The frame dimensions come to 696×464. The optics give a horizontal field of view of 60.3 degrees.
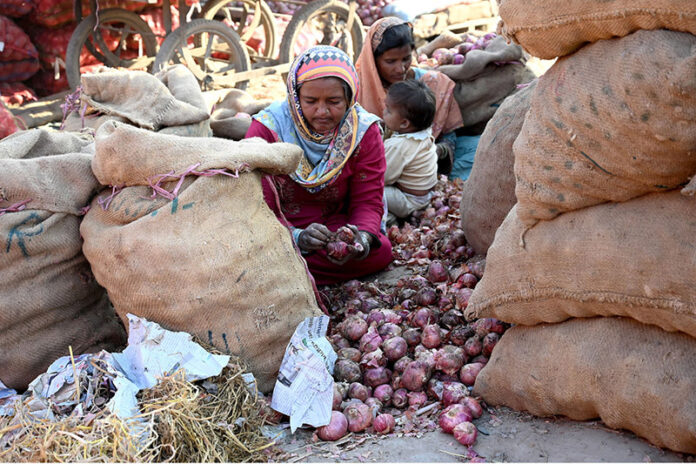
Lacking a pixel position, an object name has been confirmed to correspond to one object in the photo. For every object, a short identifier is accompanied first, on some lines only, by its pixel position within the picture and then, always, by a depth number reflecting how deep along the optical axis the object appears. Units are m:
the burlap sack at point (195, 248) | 1.91
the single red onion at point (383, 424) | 1.87
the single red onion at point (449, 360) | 2.12
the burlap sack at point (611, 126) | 1.31
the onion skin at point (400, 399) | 2.04
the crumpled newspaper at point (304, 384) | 1.89
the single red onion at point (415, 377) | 2.07
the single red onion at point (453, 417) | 1.82
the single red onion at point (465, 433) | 1.76
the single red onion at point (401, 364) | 2.16
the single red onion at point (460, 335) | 2.28
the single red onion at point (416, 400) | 2.02
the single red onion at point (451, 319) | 2.40
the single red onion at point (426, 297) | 2.62
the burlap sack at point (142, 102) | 3.27
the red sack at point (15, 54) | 6.38
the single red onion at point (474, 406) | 1.89
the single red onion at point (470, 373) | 2.10
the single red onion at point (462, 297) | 2.45
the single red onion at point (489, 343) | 2.17
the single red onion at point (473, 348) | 2.20
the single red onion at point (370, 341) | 2.28
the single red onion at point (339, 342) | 2.35
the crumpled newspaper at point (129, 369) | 1.72
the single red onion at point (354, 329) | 2.37
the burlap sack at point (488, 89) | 4.93
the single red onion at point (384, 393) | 2.07
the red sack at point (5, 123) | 4.09
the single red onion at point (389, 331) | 2.36
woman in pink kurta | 2.72
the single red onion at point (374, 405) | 1.95
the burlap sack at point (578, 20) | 1.30
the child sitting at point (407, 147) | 3.83
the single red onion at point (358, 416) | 1.89
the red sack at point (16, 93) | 6.46
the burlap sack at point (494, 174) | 2.54
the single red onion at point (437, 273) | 2.85
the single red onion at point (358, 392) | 2.04
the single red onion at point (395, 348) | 2.24
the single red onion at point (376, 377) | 2.13
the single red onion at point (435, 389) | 2.04
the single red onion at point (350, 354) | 2.22
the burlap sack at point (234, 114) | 3.96
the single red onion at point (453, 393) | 1.97
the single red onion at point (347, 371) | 2.11
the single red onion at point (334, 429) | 1.86
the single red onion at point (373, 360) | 2.18
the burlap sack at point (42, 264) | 1.98
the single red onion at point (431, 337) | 2.28
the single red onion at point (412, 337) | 2.32
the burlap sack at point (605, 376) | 1.48
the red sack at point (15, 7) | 6.45
